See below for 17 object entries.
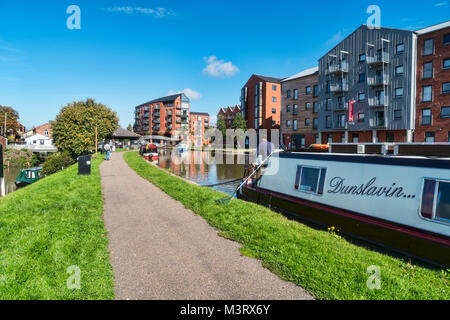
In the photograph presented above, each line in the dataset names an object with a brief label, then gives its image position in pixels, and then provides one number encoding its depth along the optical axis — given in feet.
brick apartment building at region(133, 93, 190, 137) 306.55
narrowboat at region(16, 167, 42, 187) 82.53
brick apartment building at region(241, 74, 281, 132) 198.70
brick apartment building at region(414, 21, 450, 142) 92.02
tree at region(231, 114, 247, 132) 189.78
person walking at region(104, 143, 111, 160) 96.76
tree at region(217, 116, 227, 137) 210.79
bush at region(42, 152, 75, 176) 93.35
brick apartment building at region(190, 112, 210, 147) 292.40
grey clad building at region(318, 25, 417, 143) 100.53
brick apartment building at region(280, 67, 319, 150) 141.28
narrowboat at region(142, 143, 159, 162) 119.96
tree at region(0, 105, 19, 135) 243.73
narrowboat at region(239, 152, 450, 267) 16.20
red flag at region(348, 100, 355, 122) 114.52
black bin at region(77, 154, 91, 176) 53.47
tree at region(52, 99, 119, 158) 103.35
